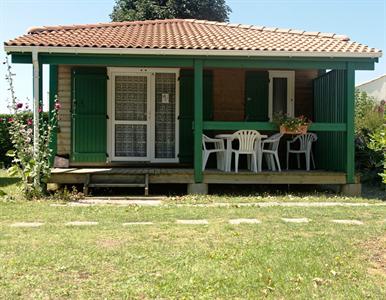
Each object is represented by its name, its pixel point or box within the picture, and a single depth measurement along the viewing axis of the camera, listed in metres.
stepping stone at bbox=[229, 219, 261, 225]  6.09
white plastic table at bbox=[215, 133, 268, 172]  9.41
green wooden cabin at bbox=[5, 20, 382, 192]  8.89
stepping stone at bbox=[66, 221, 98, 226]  5.95
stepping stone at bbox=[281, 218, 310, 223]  6.21
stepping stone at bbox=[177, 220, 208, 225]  6.04
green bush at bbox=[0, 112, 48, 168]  16.70
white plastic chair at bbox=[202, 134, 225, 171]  9.49
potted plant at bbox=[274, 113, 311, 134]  9.00
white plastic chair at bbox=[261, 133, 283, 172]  9.60
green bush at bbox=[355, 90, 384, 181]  11.01
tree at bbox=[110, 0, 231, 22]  24.83
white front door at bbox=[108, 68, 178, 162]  10.76
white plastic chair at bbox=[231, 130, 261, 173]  9.21
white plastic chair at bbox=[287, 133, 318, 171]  10.55
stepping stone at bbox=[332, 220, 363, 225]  6.12
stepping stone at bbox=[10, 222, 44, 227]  5.90
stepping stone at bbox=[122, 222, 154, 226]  6.02
